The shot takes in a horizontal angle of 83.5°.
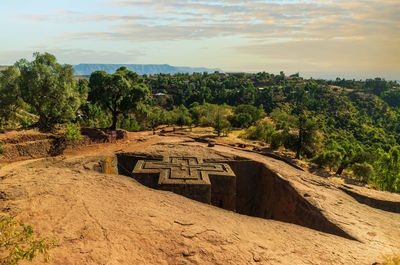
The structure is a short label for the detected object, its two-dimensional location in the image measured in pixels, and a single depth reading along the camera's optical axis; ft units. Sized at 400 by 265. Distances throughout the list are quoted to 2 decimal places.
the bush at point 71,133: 72.18
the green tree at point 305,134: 90.14
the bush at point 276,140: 100.37
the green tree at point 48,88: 67.92
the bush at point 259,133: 118.54
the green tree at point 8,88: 68.44
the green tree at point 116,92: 85.56
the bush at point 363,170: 76.43
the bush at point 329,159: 81.15
